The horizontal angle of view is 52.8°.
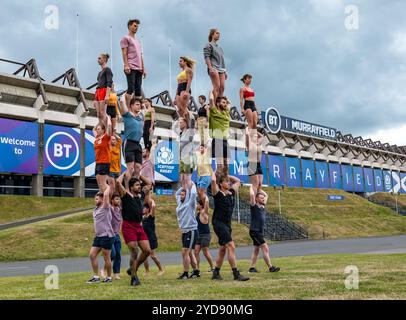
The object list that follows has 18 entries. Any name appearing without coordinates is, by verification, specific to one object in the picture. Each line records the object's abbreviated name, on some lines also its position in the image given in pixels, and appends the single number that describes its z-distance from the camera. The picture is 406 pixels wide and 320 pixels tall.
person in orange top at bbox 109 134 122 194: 10.05
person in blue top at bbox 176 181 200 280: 10.30
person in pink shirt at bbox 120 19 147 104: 8.40
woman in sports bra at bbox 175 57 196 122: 9.62
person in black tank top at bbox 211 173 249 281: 9.05
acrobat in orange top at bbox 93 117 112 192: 9.60
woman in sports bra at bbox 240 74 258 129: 10.38
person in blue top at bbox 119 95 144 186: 8.79
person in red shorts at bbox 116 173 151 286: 8.55
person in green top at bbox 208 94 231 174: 9.44
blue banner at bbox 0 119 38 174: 40.38
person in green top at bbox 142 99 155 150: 11.35
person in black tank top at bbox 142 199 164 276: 11.30
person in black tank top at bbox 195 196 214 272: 11.24
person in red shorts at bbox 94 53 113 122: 9.32
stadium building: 42.34
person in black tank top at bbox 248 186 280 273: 10.83
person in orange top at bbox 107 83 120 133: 9.51
